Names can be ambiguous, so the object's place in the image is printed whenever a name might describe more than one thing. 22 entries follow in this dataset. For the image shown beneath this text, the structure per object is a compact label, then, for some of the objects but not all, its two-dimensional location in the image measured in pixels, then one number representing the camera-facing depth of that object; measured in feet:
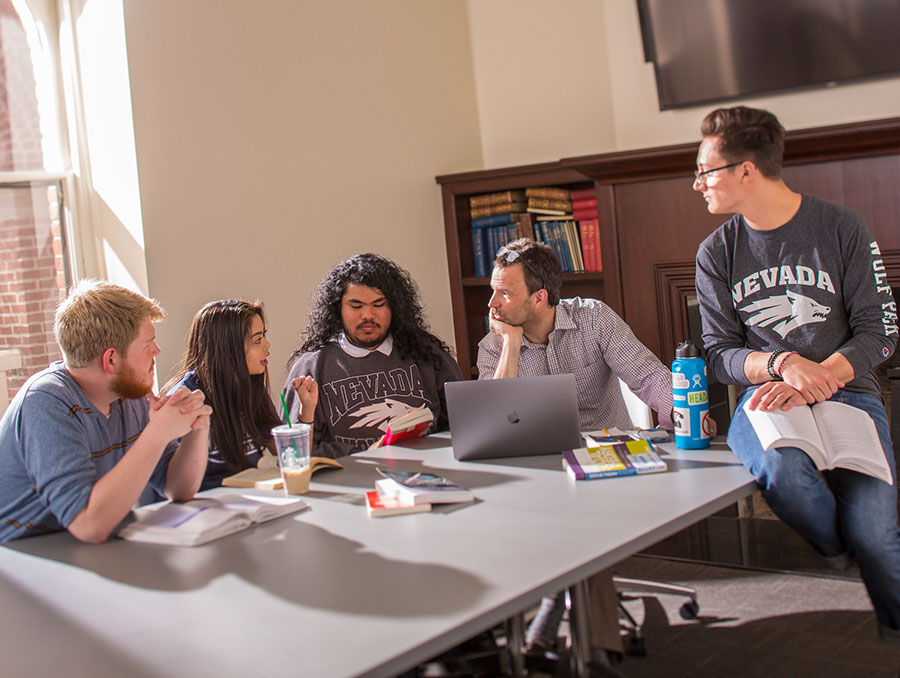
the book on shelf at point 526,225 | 14.16
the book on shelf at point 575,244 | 14.01
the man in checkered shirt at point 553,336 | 8.64
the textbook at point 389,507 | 5.34
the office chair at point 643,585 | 8.42
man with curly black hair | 9.04
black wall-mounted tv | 11.81
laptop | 6.54
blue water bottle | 6.45
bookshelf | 13.79
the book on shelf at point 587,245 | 13.91
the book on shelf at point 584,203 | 13.78
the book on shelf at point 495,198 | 14.28
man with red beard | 5.33
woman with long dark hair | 7.86
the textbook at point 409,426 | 7.55
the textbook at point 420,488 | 5.46
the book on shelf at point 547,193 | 14.07
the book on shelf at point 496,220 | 14.32
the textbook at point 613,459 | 5.85
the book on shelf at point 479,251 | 14.78
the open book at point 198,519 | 5.11
